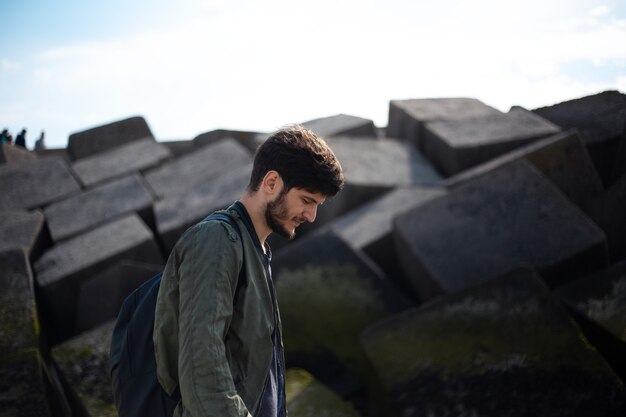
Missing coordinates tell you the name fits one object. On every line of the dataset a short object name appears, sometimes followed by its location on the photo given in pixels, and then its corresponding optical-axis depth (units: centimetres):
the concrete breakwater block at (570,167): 385
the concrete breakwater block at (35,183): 558
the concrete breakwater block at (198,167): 541
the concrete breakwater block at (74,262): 418
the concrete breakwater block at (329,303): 307
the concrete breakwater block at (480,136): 480
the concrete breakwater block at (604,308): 262
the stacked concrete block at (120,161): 603
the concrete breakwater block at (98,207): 500
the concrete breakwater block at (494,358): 230
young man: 124
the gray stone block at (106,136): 714
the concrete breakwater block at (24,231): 459
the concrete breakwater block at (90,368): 264
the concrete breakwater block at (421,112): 598
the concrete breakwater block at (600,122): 425
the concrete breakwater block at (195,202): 455
